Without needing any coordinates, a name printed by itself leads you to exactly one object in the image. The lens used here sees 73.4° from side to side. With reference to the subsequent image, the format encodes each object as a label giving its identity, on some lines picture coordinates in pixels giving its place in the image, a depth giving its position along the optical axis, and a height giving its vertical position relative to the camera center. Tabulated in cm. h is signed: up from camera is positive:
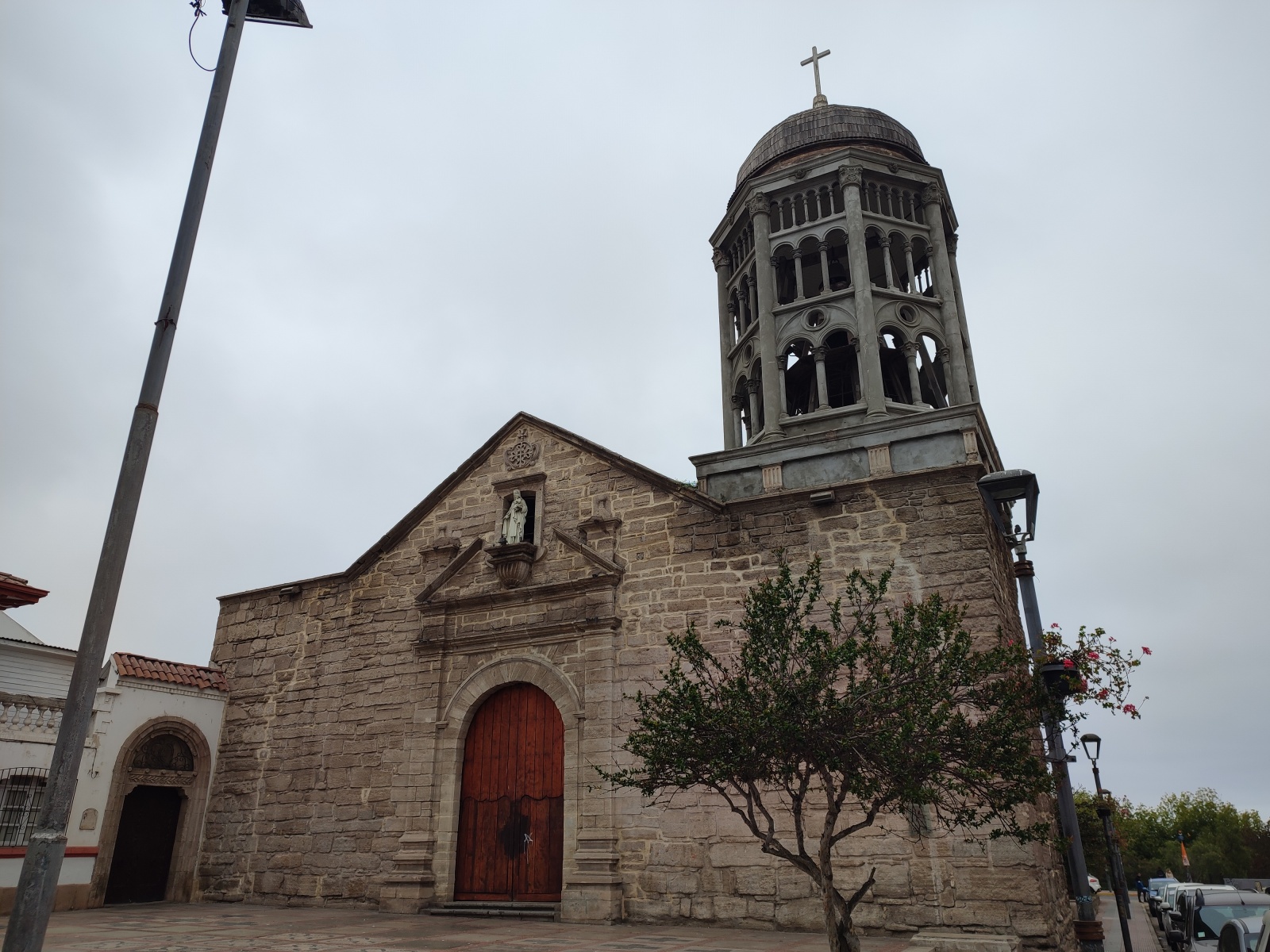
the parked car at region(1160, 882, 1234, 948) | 1868 -213
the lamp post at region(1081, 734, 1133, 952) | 1134 -51
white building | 1291 +59
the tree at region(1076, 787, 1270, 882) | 5805 -160
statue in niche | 1403 +456
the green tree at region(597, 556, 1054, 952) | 680 +69
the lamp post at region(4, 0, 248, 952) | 379 +102
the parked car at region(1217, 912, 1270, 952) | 836 -114
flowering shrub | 910 +148
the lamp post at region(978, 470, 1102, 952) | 845 +154
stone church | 1088 +229
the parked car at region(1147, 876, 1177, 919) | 2856 -269
